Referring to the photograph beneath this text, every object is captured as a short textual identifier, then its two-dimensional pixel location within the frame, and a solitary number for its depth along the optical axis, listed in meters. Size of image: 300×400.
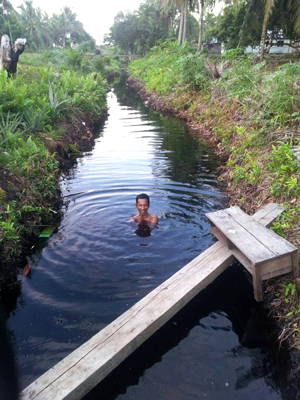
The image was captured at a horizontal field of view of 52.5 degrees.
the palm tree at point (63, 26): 57.41
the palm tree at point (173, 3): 21.96
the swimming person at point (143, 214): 5.02
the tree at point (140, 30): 45.38
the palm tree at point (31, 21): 50.27
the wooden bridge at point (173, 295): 2.33
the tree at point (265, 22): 13.04
